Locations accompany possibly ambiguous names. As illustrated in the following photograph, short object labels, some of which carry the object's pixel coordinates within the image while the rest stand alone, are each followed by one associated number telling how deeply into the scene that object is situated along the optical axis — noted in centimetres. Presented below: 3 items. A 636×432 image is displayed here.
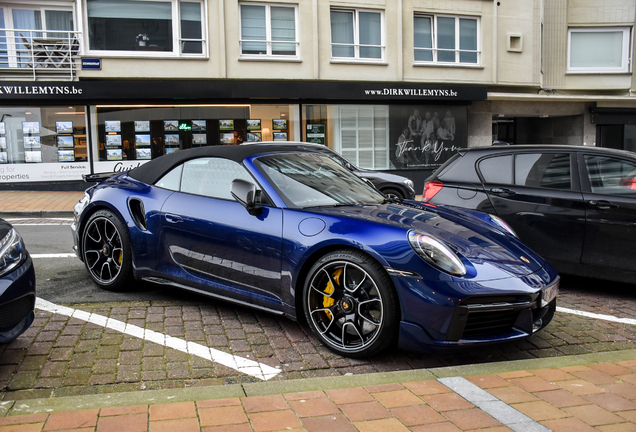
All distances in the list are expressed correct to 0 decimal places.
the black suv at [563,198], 531
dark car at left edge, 323
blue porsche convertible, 351
